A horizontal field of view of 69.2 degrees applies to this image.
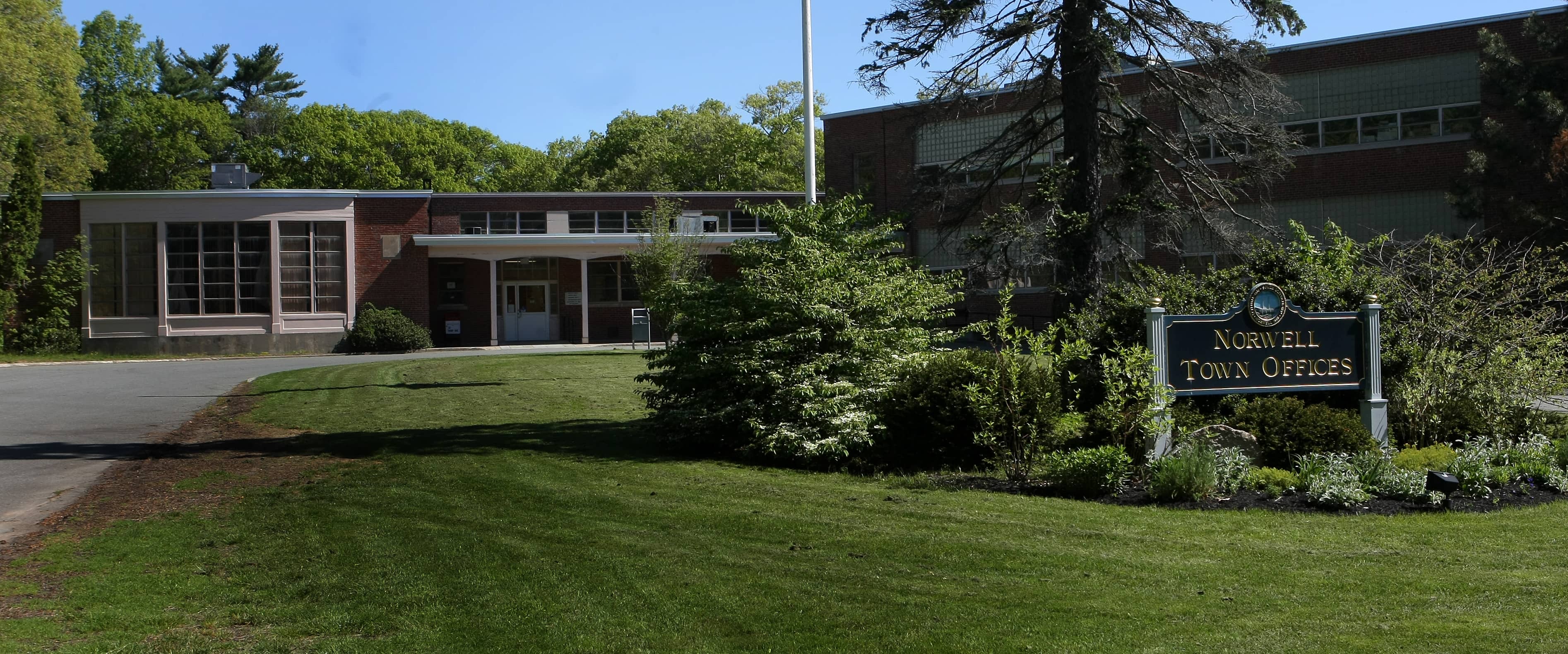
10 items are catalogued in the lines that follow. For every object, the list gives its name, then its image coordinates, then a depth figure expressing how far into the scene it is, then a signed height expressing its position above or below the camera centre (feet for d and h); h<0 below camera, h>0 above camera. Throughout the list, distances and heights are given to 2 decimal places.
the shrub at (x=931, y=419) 35.63 -3.07
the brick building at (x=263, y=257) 121.39 +7.93
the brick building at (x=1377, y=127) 92.79 +16.37
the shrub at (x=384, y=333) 119.44 -0.45
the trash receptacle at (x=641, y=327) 110.32 -0.16
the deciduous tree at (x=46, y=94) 138.92 +31.66
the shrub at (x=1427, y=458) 31.91 -4.04
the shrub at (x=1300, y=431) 32.73 -3.28
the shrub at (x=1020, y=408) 32.60 -2.52
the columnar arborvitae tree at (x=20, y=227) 113.70 +10.70
